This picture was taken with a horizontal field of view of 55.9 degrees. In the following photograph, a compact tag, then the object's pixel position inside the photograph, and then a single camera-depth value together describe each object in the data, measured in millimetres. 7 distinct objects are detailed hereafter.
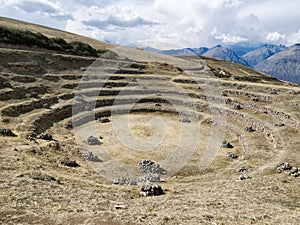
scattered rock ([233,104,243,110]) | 65137
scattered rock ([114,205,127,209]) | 21141
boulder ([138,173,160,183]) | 31859
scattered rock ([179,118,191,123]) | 61569
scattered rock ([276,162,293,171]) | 32812
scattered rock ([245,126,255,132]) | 53988
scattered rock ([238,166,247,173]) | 35444
